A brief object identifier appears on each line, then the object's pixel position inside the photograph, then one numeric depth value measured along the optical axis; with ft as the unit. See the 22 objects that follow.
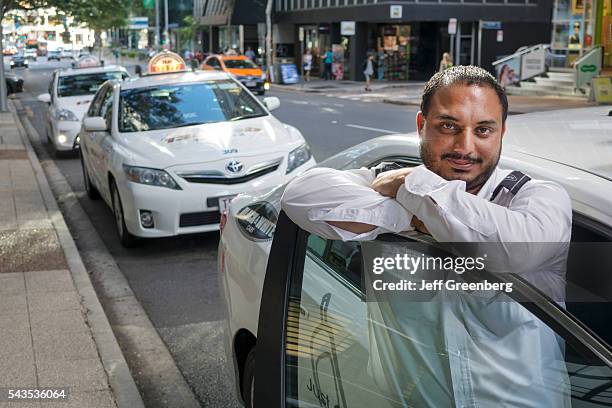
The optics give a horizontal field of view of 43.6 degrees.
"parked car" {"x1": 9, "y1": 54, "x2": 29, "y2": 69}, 246.17
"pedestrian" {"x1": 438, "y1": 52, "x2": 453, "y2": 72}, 86.58
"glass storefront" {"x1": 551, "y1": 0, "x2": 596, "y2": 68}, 92.17
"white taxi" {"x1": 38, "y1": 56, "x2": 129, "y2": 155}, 46.98
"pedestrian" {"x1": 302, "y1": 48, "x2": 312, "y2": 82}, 139.95
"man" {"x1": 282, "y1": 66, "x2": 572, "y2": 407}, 5.95
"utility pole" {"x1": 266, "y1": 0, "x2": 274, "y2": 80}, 139.74
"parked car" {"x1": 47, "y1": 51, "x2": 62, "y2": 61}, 314.02
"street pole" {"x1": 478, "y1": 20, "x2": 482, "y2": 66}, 126.00
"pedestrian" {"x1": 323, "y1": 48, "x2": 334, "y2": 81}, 137.59
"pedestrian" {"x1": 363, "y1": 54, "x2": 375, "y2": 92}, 112.89
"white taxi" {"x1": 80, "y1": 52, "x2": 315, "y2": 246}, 23.56
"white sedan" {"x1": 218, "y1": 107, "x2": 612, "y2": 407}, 6.39
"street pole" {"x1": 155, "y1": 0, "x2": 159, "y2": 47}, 195.00
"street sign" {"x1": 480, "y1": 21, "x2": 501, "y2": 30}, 125.59
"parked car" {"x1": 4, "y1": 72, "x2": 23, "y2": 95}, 119.85
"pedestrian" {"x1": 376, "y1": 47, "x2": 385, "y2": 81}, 133.28
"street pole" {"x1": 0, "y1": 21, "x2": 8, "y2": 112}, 82.87
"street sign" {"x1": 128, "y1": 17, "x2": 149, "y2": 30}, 244.63
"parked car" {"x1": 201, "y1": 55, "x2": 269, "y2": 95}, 108.99
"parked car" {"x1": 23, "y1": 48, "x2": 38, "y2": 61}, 334.85
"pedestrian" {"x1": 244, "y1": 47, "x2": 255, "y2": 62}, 159.90
